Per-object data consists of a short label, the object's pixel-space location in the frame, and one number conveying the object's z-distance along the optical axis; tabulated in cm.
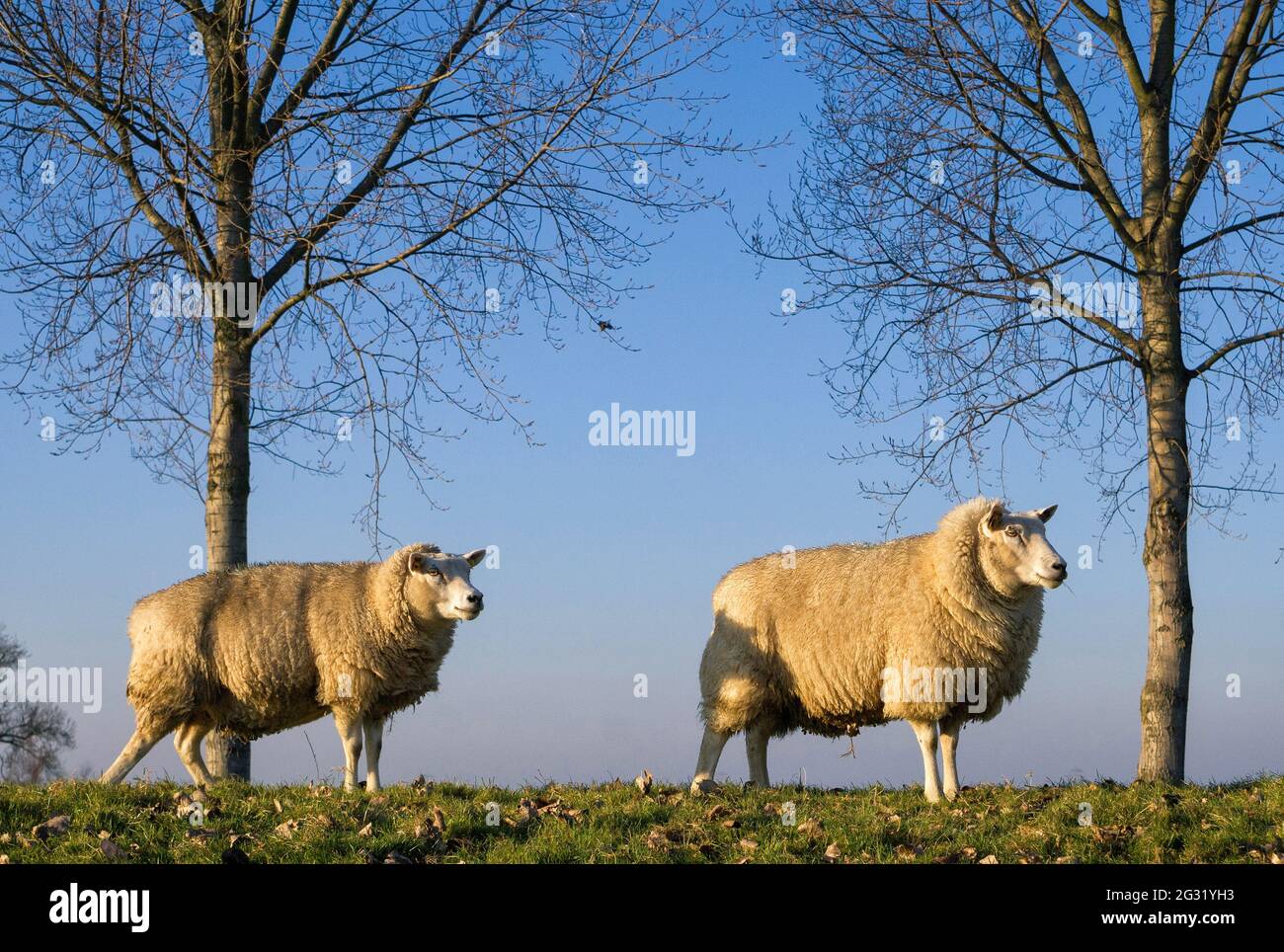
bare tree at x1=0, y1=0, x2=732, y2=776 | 1322
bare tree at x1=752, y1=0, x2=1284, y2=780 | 1291
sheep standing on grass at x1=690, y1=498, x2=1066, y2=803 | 1152
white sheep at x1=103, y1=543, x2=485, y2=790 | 1195
